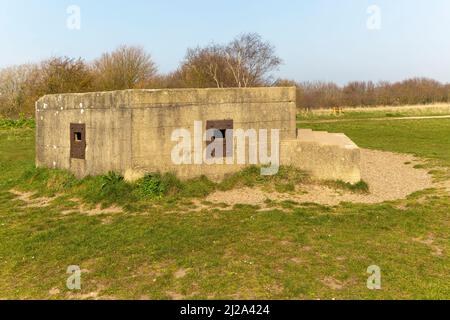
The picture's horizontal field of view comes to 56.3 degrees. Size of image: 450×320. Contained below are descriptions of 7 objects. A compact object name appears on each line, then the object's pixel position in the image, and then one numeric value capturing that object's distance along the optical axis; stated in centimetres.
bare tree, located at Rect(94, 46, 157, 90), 3557
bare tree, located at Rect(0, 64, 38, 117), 4069
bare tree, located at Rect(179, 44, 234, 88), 4850
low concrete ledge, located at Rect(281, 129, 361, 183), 926
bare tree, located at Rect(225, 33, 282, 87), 5444
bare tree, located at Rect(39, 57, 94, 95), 2878
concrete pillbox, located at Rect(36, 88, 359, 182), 862
